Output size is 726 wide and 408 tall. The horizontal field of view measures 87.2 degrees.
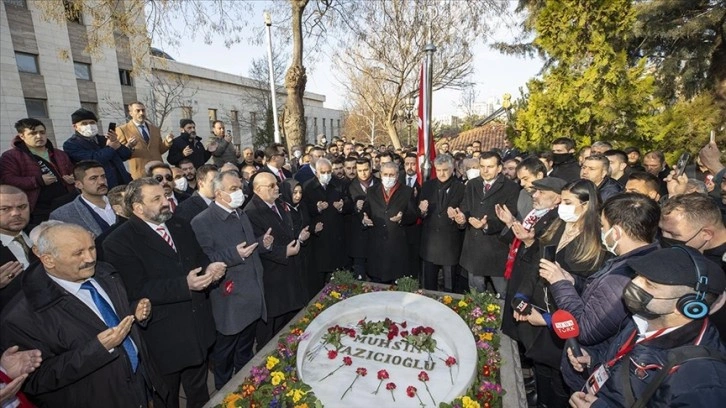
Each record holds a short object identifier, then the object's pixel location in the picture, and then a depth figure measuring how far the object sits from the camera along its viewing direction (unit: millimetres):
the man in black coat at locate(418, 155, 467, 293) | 5762
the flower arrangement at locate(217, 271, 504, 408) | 3021
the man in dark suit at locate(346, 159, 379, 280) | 6398
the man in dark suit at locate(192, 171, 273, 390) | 3852
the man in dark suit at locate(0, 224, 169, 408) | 2328
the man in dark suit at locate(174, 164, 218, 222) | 4508
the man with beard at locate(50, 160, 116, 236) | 3852
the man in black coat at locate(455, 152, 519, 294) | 5163
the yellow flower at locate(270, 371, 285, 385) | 3205
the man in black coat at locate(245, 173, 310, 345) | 4363
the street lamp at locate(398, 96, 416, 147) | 18062
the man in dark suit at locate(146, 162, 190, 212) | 5066
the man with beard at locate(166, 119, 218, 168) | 8052
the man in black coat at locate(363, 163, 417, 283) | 5875
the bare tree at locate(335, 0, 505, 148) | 16641
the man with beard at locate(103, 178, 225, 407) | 3082
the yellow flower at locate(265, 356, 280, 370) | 3428
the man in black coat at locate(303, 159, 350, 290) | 6230
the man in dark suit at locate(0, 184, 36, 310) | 2889
